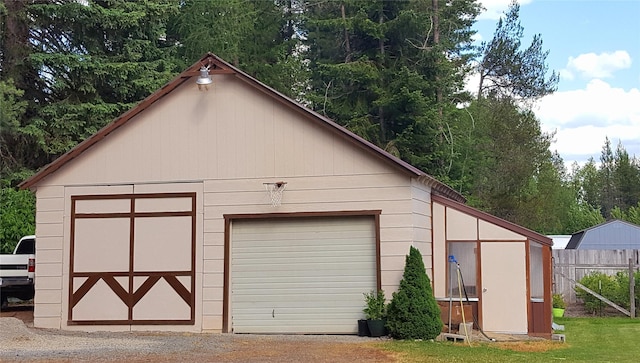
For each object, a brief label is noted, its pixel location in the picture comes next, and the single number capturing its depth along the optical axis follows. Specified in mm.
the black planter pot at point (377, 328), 14737
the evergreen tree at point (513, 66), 38625
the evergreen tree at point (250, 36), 33625
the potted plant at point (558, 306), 20938
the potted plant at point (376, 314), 14750
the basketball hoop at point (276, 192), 15734
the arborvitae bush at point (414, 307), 14273
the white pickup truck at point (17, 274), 19500
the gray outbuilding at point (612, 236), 39500
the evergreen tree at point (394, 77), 32469
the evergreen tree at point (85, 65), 27125
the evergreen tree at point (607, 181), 68750
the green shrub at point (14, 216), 24625
